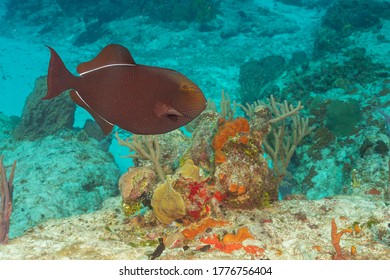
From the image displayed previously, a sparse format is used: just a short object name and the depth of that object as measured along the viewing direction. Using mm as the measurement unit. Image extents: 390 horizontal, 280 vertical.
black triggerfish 1303
